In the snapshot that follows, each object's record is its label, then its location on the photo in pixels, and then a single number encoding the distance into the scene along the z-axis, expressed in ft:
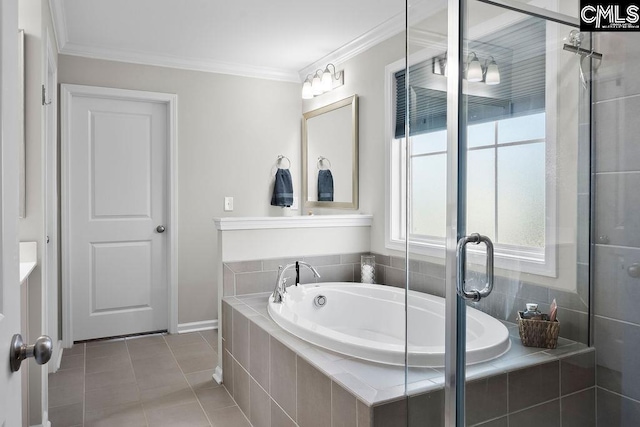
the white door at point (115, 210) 11.82
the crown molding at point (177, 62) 11.66
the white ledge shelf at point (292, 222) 9.39
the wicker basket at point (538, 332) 4.07
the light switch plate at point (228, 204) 13.39
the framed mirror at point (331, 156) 11.68
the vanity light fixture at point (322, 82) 12.25
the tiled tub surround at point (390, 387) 4.02
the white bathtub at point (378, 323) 4.22
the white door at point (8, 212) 2.56
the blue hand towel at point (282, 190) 13.65
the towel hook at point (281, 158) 14.03
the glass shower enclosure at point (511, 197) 3.89
